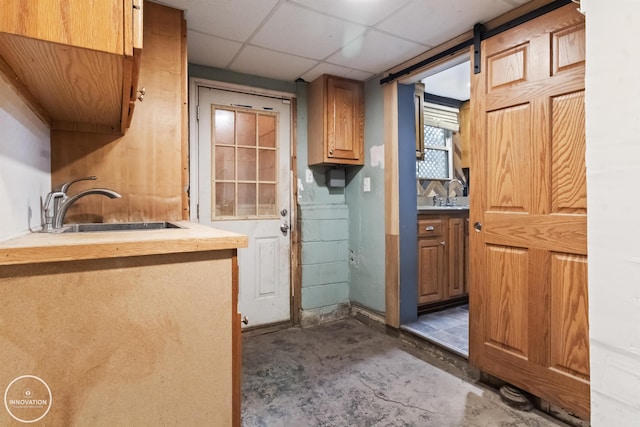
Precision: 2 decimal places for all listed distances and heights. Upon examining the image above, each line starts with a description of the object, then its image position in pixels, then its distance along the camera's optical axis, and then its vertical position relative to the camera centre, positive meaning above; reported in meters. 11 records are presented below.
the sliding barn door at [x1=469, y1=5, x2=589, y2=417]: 1.61 -0.01
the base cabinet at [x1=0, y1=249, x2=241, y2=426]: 0.79 -0.33
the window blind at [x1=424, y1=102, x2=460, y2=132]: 3.90 +1.09
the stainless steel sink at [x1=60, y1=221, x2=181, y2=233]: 1.64 -0.08
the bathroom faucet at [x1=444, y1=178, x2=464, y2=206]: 4.12 +0.28
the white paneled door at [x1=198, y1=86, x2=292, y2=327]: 2.79 +0.21
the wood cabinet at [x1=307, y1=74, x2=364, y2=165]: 2.92 +0.77
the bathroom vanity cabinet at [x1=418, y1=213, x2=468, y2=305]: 3.01 -0.44
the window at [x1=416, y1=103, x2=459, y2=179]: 3.95 +0.83
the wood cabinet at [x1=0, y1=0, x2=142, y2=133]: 0.78 +0.41
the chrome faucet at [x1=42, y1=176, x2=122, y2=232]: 1.37 +0.01
